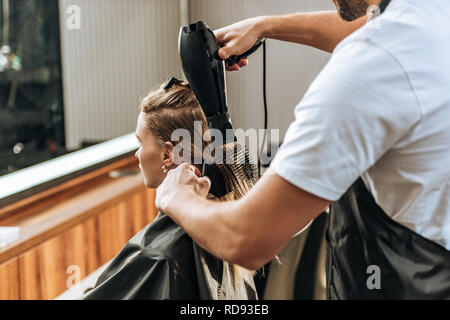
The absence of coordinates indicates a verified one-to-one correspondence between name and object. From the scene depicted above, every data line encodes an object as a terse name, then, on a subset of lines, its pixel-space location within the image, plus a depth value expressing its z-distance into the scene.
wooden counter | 2.14
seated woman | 1.51
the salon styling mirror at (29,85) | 2.44
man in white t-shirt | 0.88
